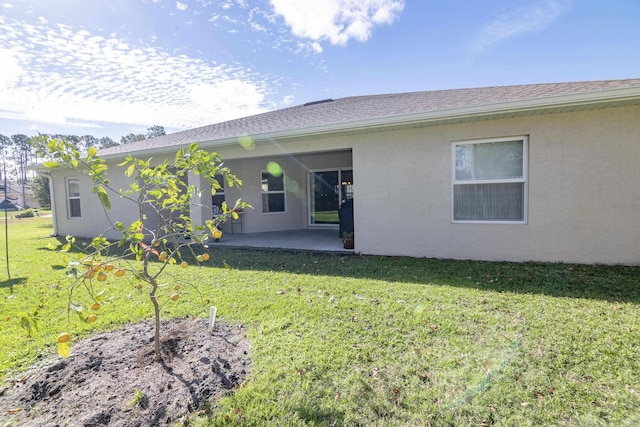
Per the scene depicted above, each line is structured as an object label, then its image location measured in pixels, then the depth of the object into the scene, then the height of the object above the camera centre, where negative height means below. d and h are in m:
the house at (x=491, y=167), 5.22 +0.46
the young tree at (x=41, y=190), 34.28 +1.38
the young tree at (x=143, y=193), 2.05 +0.05
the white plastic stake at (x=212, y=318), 3.16 -1.24
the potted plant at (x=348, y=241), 7.50 -1.12
